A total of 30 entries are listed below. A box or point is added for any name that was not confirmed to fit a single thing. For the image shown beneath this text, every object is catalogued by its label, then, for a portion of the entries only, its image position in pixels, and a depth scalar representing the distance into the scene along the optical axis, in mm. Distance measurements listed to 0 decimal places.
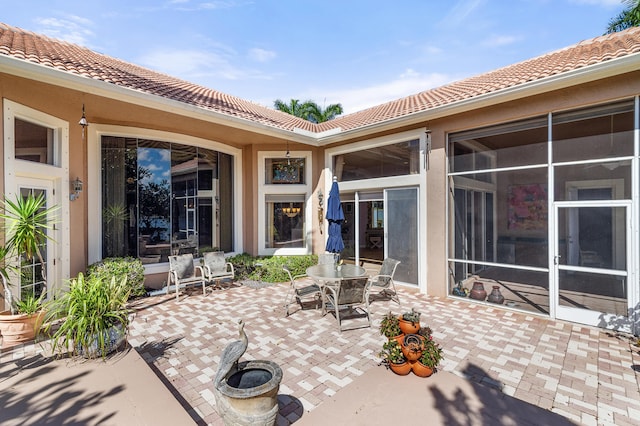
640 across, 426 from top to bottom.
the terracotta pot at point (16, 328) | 4395
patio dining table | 5887
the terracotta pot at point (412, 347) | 3600
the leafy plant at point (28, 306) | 4617
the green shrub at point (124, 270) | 6558
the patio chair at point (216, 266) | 7813
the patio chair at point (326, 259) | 7926
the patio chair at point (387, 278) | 6963
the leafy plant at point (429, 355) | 3592
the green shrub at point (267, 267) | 9000
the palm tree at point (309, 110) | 26516
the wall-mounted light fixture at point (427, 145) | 7493
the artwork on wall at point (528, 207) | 6119
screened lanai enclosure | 5289
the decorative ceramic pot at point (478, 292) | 6904
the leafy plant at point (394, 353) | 3686
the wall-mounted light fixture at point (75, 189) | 6504
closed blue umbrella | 7957
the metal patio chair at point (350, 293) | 5305
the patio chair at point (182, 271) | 7373
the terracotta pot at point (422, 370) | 3613
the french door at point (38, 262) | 5363
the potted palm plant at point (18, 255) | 4414
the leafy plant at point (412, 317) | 3788
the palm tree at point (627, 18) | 11614
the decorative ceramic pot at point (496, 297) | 6648
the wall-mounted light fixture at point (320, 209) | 10086
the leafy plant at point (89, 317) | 3676
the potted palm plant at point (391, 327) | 3836
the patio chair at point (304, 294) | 6164
